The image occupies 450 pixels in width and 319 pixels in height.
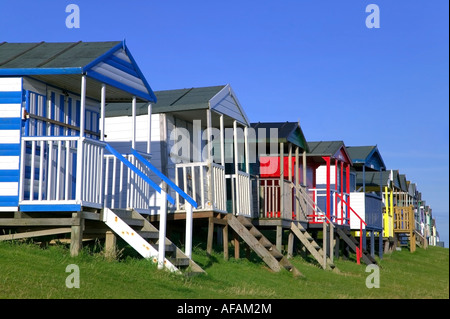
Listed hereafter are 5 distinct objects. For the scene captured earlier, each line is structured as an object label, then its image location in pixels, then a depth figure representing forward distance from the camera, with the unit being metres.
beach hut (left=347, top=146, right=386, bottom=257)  27.92
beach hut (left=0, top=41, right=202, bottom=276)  13.54
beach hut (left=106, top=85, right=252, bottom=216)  17.91
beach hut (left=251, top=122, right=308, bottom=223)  20.92
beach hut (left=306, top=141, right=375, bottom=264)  23.91
